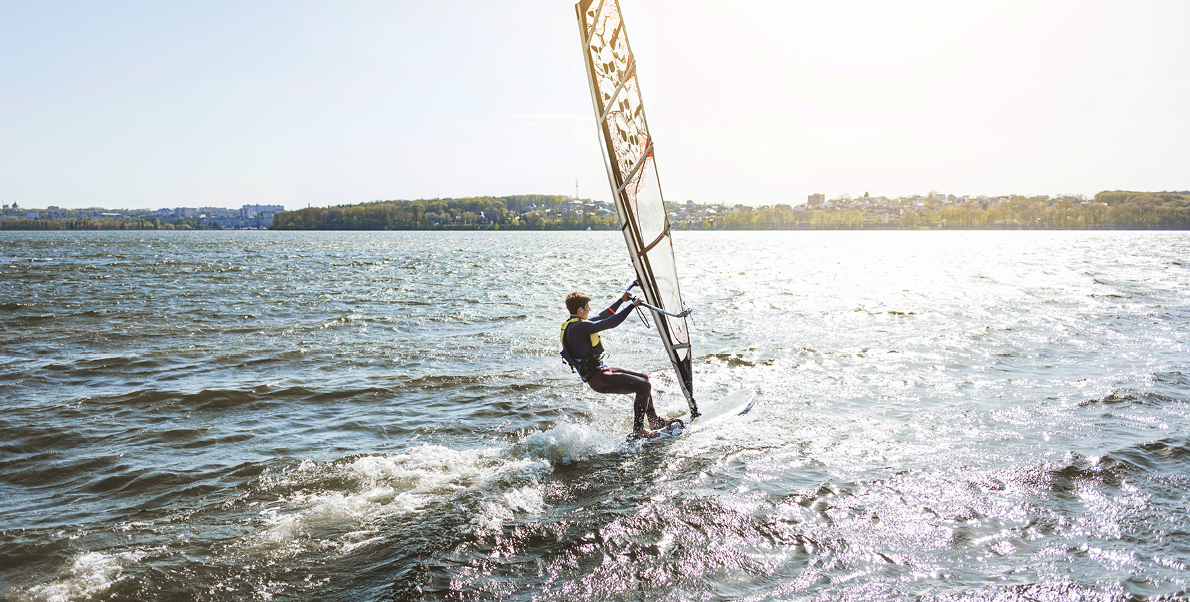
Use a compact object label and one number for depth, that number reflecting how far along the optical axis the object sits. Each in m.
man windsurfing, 7.29
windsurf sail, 6.50
